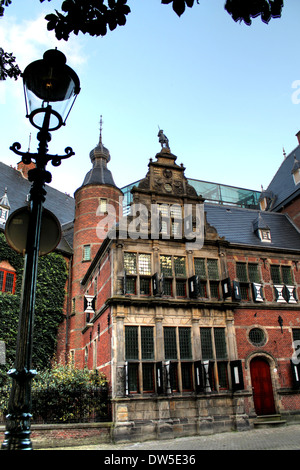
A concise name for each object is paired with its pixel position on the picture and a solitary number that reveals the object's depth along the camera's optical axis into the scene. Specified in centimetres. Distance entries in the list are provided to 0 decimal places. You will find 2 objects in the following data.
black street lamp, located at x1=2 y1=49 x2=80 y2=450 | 334
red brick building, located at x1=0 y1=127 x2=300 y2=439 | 1459
